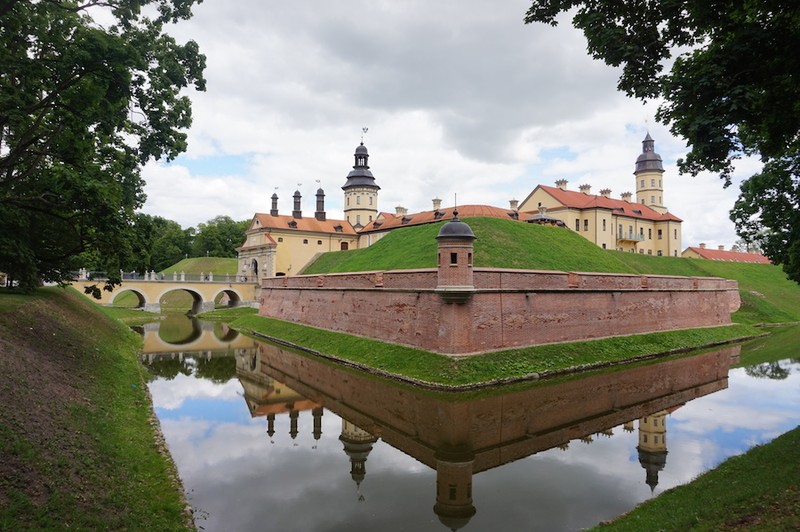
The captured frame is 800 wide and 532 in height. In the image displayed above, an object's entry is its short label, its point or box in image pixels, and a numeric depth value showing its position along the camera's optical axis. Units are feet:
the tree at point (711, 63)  21.84
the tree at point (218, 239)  265.54
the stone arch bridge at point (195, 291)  153.48
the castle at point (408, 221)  161.17
